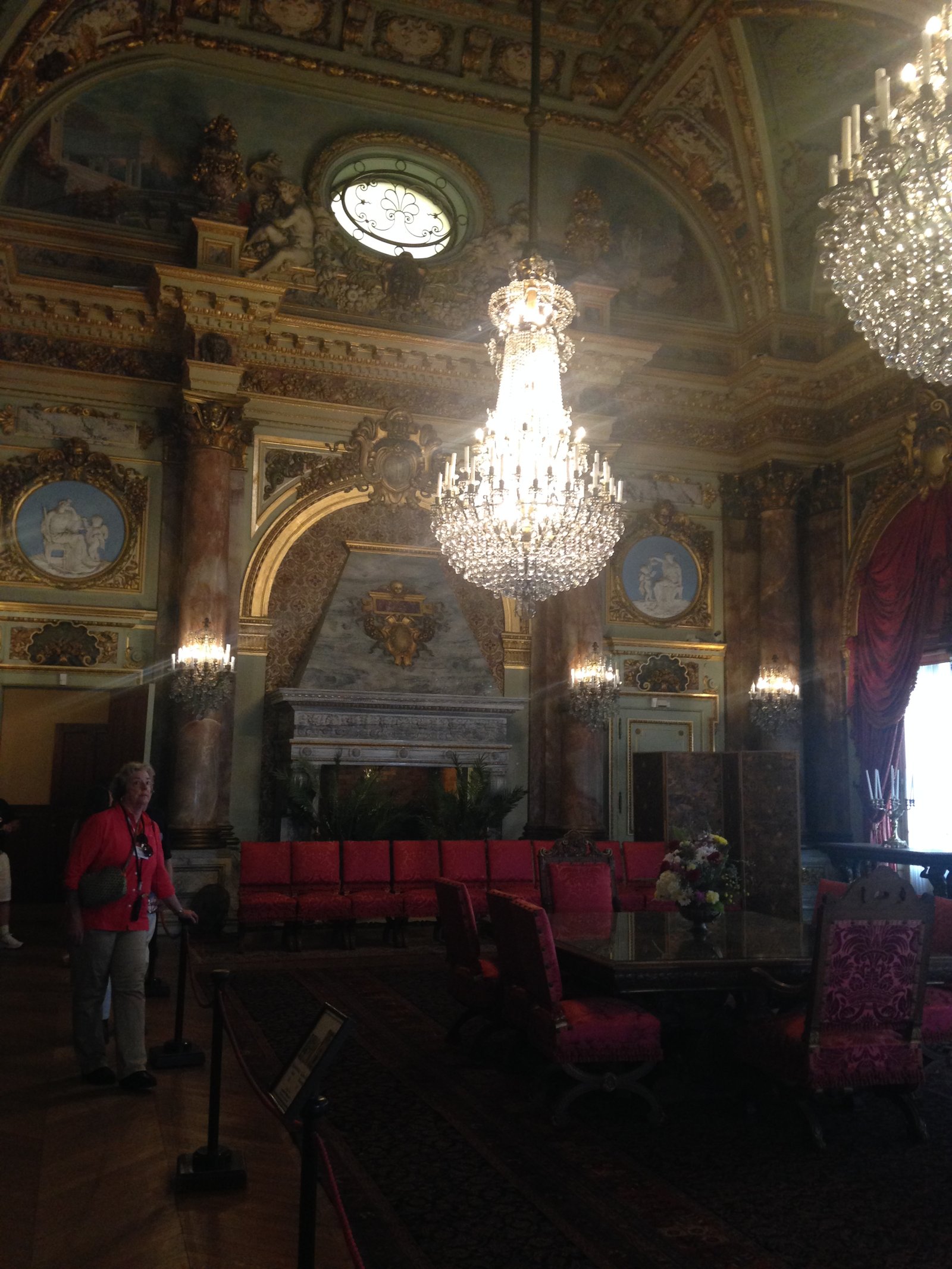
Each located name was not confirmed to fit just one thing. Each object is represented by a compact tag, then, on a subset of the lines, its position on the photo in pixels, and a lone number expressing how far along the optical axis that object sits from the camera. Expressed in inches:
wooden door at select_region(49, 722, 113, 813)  482.9
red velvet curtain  391.5
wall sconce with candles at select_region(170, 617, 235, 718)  375.2
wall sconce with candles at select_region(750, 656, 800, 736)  440.5
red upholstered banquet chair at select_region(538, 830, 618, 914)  261.0
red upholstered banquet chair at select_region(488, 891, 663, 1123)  175.3
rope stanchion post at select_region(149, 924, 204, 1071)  189.0
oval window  443.2
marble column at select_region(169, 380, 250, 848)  373.7
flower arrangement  211.2
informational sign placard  94.8
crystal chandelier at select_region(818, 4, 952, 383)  168.4
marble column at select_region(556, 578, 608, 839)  415.5
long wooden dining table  177.9
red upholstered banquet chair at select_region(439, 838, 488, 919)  366.6
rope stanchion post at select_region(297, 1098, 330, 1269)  85.8
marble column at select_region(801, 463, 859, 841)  437.7
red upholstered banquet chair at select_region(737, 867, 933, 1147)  163.9
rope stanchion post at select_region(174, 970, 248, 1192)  131.8
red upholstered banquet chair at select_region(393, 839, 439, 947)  361.7
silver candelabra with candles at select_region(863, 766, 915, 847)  420.5
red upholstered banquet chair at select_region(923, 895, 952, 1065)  179.6
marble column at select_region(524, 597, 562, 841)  430.0
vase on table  210.7
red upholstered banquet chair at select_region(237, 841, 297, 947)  334.0
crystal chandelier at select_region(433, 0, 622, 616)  278.5
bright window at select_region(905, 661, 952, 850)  413.4
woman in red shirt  172.1
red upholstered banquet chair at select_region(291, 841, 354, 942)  340.2
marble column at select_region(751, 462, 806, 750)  446.3
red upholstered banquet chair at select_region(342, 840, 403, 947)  348.5
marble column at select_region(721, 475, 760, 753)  458.9
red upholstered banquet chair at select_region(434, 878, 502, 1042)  212.8
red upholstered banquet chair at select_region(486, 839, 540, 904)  370.0
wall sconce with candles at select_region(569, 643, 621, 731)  423.2
